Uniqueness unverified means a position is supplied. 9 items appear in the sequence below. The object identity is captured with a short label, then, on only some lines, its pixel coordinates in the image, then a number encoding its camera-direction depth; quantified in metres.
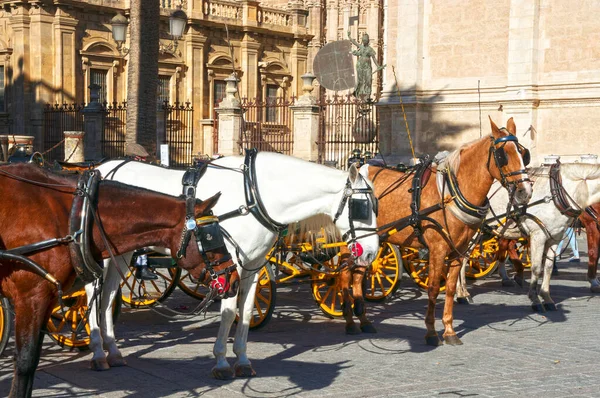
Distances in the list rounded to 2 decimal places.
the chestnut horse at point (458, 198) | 9.20
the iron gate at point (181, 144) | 32.12
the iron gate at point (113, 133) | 28.89
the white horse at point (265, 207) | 7.54
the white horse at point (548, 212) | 11.66
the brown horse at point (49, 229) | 5.85
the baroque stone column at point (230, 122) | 25.08
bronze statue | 25.20
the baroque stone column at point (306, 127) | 23.58
